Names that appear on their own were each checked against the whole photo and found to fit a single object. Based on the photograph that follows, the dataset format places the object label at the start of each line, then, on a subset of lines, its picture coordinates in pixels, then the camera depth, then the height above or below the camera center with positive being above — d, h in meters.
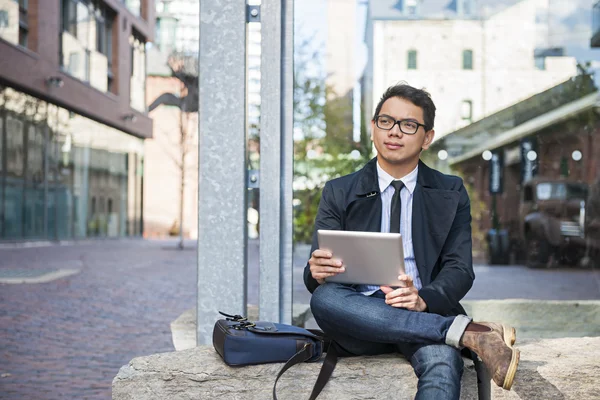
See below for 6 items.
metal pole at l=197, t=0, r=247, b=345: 3.85 +0.21
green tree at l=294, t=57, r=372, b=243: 4.59 +0.37
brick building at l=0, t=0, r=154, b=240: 7.95 +1.45
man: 2.95 -0.23
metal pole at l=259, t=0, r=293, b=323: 3.98 +0.21
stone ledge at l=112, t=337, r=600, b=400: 3.18 -0.67
